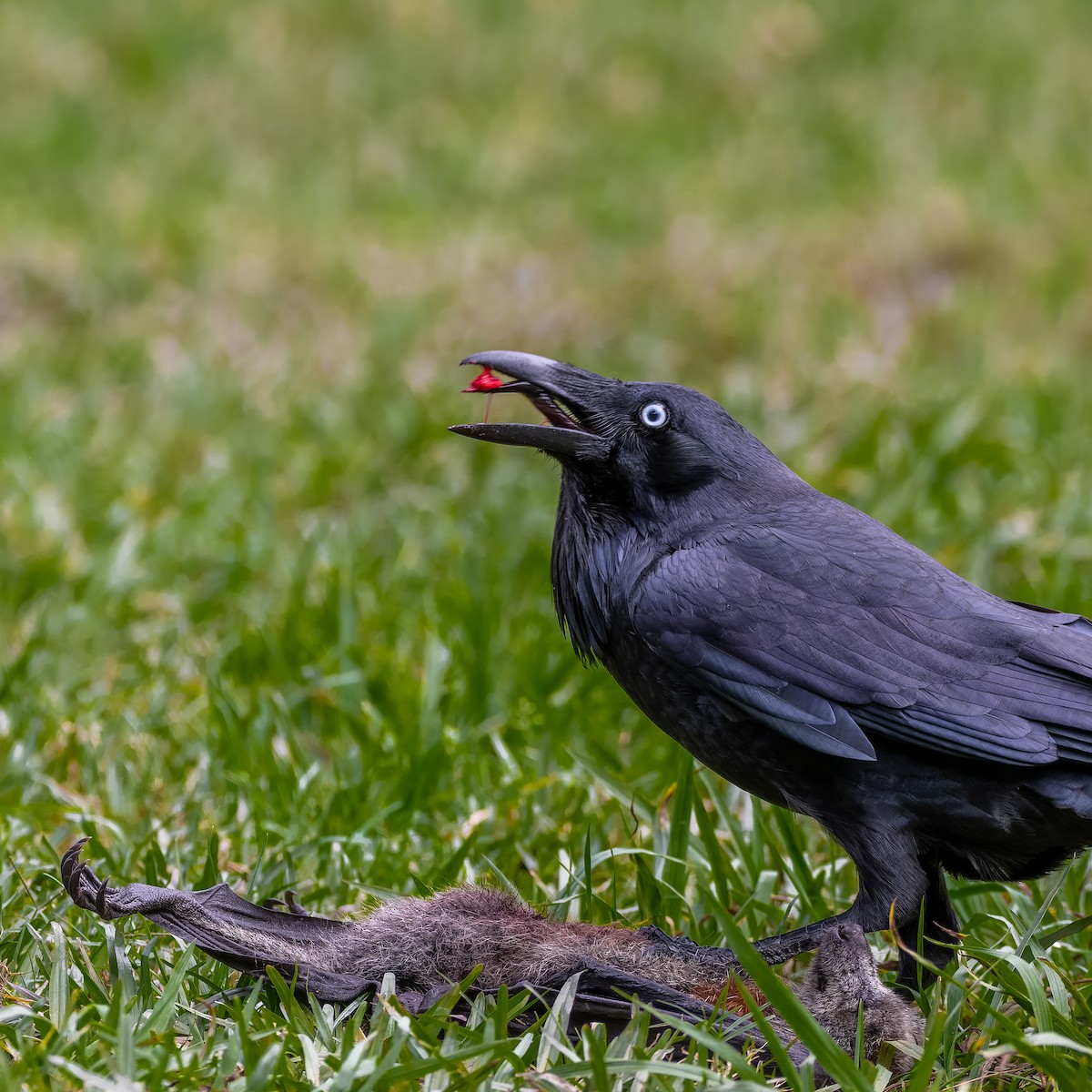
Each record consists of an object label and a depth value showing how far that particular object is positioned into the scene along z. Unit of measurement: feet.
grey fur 15.94
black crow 16.61
